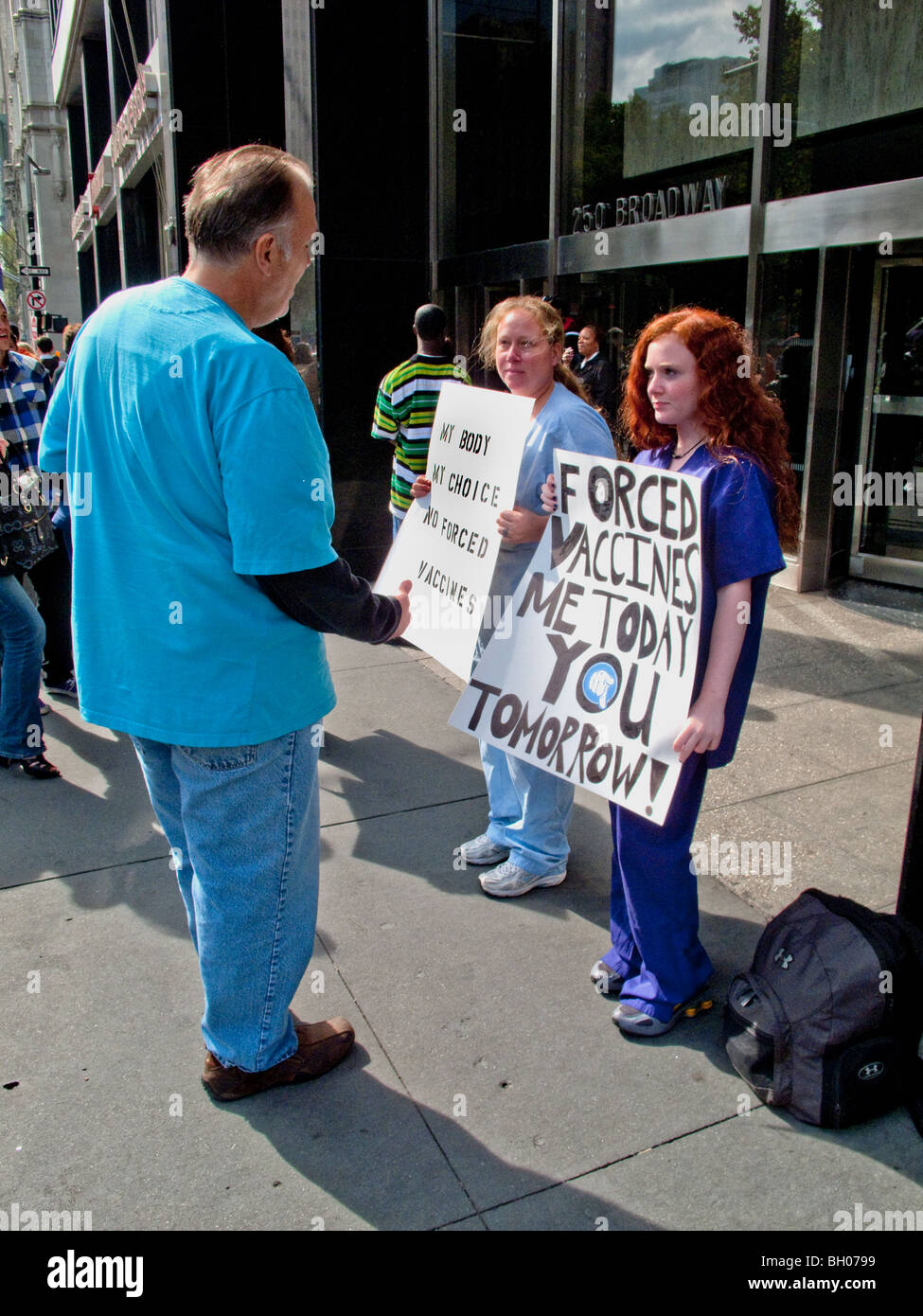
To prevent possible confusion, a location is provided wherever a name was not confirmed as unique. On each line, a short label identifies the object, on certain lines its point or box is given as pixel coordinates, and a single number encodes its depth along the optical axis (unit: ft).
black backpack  7.59
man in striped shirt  18.65
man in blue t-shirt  6.54
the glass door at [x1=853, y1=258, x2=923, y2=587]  22.38
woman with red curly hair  8.00
